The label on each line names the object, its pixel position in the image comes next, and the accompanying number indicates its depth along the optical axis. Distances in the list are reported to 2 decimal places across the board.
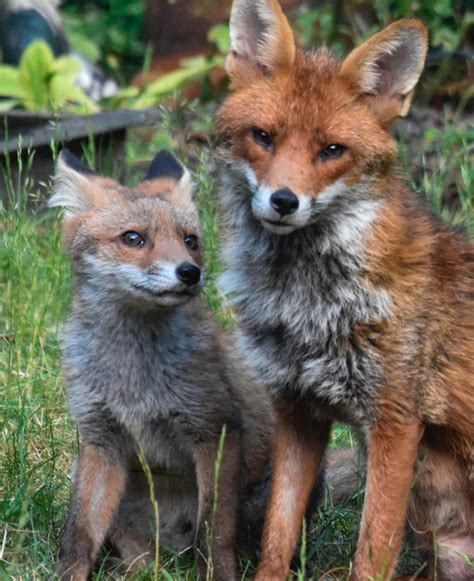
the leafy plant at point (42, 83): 18.81
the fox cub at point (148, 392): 9.91
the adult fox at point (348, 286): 8.83
